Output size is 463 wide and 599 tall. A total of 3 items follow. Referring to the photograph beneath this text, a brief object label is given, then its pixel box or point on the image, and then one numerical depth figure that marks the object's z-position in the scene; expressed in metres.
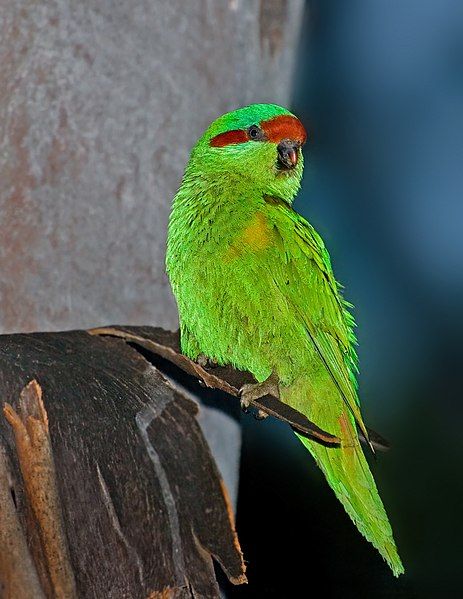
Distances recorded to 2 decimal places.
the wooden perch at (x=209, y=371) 3.73
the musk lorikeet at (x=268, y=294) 3.81
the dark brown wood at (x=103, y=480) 3.73
